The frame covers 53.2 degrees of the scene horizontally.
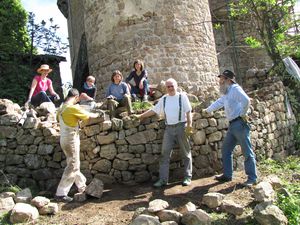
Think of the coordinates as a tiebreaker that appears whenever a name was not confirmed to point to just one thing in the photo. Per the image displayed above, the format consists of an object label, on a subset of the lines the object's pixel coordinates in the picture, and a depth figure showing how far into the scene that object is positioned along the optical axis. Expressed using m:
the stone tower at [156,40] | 7.34
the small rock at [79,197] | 4.40
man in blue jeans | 4.41
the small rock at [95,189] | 4.44
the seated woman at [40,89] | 6.03
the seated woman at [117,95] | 5.35
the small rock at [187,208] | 3.72
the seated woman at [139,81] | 6.17
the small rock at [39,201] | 4.05
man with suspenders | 4.67
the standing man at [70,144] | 4.45
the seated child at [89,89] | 6.16
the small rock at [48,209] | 4.01
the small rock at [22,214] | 3.80
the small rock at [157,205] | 3.71
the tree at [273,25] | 7.21
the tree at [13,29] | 10.28
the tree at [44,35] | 10.59
